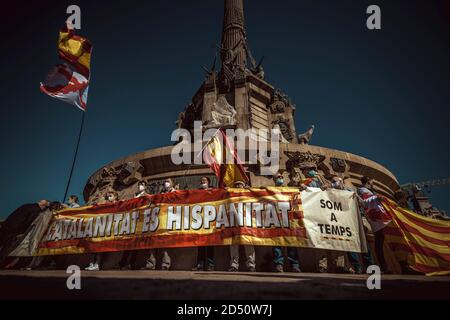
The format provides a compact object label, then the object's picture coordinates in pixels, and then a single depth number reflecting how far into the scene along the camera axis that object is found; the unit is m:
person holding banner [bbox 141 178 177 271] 5.64
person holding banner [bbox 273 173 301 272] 5.30
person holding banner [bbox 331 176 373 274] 5.45
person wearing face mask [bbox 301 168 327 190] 6.39
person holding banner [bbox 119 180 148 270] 5.93
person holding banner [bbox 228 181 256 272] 5.33
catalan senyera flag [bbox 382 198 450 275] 5.57
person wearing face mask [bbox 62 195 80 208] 7.35
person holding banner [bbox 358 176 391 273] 5.61
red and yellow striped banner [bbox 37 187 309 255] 5.56
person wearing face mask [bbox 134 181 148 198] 7.18
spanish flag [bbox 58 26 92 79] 9.69
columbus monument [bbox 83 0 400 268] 9.25
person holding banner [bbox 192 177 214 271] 5.75
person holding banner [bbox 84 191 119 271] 5.95
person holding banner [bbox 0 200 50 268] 6.21
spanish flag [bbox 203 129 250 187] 6.80
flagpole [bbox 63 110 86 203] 7.99
